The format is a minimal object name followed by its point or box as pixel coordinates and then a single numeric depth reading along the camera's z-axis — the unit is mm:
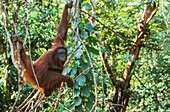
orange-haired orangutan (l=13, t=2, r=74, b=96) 6836
